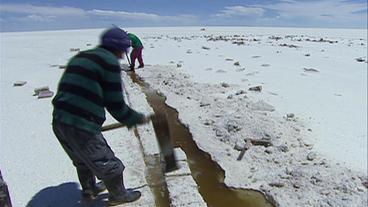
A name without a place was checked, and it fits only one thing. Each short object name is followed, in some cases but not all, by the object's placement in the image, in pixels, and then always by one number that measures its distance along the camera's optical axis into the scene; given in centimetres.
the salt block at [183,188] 368
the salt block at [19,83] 979
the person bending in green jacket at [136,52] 1197
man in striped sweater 292
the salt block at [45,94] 823
